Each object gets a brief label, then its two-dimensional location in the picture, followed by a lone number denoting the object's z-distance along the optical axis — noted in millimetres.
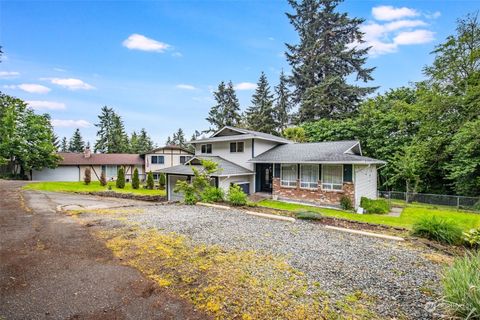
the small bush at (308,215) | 9297
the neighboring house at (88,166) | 30188
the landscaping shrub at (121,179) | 24672
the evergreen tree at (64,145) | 58125
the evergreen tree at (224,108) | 42469
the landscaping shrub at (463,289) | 2955
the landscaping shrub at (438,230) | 6914
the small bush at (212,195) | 13266
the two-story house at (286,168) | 14344
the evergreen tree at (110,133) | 46188
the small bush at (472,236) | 6027
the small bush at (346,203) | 13711
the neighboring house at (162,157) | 30469
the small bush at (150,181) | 25094
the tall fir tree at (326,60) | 31641
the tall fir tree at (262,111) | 37594
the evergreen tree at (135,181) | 24781
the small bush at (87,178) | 26406
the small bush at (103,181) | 25912
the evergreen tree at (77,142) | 53031
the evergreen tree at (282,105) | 38312
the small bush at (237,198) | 12352
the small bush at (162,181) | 25312
